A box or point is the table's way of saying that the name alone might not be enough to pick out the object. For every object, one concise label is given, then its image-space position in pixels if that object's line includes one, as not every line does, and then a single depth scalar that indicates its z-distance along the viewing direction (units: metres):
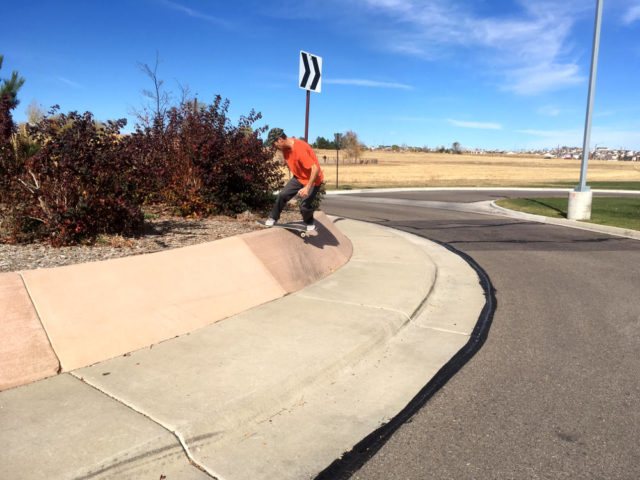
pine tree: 9.89
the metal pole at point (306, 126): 8.52
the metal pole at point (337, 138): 26.46
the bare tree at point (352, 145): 105.46
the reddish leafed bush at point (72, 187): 5.25
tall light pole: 12.71
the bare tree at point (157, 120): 8.63
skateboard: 6.56
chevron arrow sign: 8.34
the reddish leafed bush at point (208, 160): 7.74
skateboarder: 6.25
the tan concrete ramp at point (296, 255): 5.84
